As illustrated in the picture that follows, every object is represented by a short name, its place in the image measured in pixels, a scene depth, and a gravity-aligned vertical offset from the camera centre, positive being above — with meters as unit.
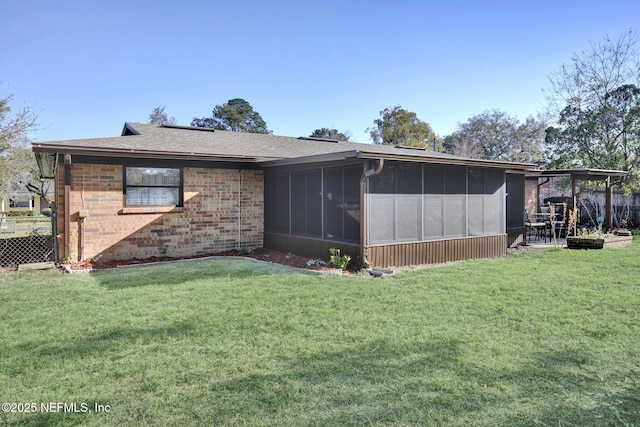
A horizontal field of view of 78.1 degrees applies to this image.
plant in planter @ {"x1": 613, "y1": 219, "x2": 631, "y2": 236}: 12.90 -0.65
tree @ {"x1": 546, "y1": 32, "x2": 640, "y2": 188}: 18.12 +5.09
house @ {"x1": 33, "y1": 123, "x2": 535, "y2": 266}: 8.04 +0.28
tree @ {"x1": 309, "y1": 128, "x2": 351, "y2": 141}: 47.44 +9.65
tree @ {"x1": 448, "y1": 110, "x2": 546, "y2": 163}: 35.47 +6.86
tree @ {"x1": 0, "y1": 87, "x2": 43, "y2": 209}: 17.62 +3.44
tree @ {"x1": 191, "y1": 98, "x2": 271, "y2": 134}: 40.91 +9.98
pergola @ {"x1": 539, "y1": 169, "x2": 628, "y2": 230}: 13.06 +1.30
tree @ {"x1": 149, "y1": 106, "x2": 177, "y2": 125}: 42.75 +10.46
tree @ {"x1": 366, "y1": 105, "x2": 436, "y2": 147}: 35.19 +7.61
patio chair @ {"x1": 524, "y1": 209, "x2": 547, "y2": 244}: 13.12 -0.50
